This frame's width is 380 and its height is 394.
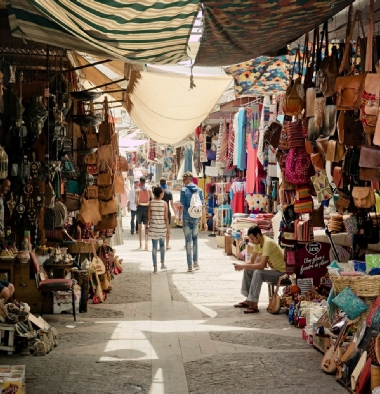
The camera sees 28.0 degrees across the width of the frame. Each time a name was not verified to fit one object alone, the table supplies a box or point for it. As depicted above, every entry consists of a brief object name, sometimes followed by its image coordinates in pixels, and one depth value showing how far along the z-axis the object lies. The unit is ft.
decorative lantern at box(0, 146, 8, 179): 26.20
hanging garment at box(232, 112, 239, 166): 57.67
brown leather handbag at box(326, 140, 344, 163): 23.40
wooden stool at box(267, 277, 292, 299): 33.83
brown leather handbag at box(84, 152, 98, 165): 40.45
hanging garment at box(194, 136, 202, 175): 83.51
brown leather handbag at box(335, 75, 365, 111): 20.04
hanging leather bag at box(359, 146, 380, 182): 20.30
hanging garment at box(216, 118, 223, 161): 67.70
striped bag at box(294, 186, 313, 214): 28.89
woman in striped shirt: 48.49
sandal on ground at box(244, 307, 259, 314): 34.55
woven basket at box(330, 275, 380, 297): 21.53
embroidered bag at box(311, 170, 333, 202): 26.71
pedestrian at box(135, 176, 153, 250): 67.31
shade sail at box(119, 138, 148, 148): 93.62
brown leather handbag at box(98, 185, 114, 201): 41.96
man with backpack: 49.73
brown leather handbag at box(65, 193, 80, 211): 37.96
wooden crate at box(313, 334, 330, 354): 25.34
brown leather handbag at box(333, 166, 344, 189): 24.08
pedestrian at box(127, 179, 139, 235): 80.77
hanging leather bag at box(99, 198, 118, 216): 41.55
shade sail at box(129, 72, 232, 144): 39.58
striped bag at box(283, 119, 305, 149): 27.50
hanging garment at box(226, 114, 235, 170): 62.18
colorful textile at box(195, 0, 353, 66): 16.84
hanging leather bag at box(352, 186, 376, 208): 22.68
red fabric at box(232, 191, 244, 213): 61.31
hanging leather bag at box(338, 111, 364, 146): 21.79
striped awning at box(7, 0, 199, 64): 15.49
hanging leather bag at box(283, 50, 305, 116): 26.04
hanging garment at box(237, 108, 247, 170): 56.39
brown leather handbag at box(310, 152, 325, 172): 25.76
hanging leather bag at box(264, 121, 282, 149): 30.27
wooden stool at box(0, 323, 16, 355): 25.79
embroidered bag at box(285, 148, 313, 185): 27.94
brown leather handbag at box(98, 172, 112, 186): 41.65
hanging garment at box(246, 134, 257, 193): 54.19
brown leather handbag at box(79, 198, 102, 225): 39.65
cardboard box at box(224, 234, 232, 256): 60.13
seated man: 34.50
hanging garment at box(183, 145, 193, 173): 89.79
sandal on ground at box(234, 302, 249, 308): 35.65
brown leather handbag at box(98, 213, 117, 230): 42.88
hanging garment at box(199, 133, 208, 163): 79.10
